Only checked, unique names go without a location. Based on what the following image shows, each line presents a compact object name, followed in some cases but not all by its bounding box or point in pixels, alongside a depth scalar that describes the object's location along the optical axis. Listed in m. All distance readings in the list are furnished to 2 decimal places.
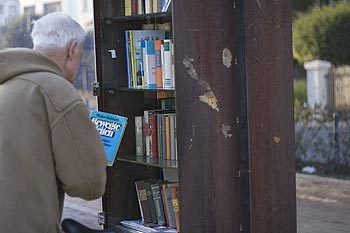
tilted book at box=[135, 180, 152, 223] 6.04
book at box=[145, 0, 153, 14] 5.75
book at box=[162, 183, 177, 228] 5.85
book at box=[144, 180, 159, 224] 6.00
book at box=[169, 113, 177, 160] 5.70
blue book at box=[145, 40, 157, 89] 5.66
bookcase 4.86
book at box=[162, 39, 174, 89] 5.49
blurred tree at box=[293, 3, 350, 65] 15.79
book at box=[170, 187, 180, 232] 5.77
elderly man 3.82
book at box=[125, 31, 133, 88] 5.99
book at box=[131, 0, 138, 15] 5.94
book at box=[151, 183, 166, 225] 5.93
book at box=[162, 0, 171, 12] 5.42
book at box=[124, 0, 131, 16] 5.99
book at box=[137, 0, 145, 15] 5.87
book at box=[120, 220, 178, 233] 5.76
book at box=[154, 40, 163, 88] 5.61
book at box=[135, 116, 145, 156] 6.08
